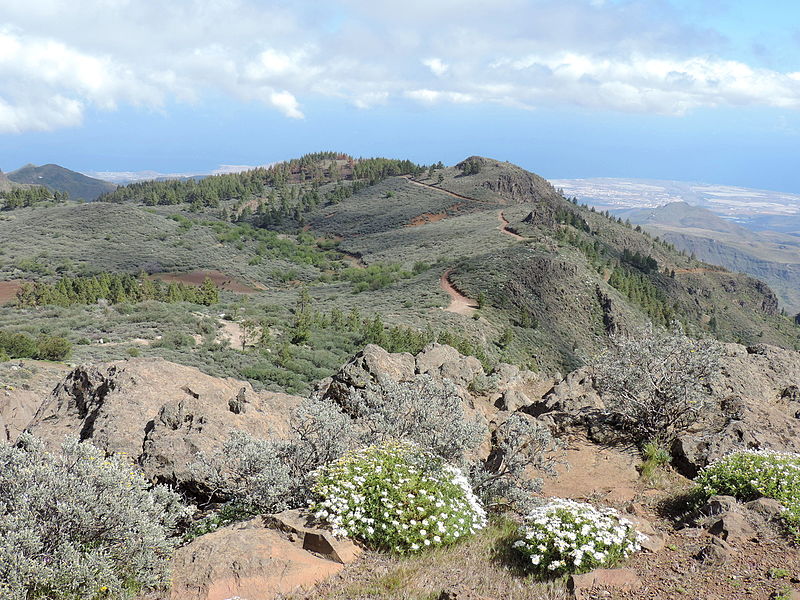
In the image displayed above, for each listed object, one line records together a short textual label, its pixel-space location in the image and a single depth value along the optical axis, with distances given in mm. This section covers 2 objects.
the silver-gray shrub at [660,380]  9688
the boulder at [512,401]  12859
